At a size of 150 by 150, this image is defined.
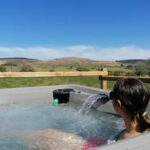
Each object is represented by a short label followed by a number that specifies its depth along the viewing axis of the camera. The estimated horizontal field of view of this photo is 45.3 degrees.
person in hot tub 0.91
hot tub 1.40
